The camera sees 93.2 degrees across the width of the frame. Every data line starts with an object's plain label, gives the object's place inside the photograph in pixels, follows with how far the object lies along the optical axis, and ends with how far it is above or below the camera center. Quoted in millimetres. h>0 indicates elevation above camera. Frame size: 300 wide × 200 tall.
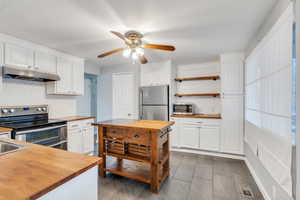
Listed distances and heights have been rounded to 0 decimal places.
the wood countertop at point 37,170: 661 -422
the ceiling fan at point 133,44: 2246 +900
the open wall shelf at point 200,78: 3744 +602
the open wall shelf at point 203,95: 3756 +132
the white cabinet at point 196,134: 3486 -880
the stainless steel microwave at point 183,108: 3934 -240
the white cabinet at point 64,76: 3189 +543
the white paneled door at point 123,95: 4434 +141
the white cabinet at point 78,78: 3533 +548
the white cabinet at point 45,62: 2806 +772
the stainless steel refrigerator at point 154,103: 3854 -93
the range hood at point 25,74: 2305 +449
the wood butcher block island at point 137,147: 2031 -759
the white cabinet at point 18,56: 2400 +779
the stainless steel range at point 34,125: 2244 -440
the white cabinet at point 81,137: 2994 -838
